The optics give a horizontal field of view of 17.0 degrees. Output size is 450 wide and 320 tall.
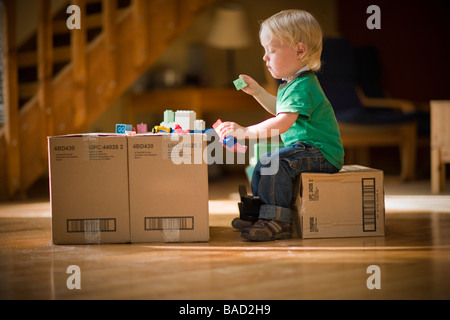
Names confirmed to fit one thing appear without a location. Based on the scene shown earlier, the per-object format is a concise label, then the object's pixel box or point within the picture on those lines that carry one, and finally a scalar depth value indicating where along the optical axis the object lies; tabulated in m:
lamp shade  8.92
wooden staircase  6.65
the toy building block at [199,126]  5.21
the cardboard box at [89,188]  5.16
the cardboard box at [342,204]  5.20
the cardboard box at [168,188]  5.14
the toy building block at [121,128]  5.26
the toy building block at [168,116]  5.30
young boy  5.22
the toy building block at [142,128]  5.31
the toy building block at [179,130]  5.20
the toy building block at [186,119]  5.24
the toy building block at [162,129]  5.22
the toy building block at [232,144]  5.16
